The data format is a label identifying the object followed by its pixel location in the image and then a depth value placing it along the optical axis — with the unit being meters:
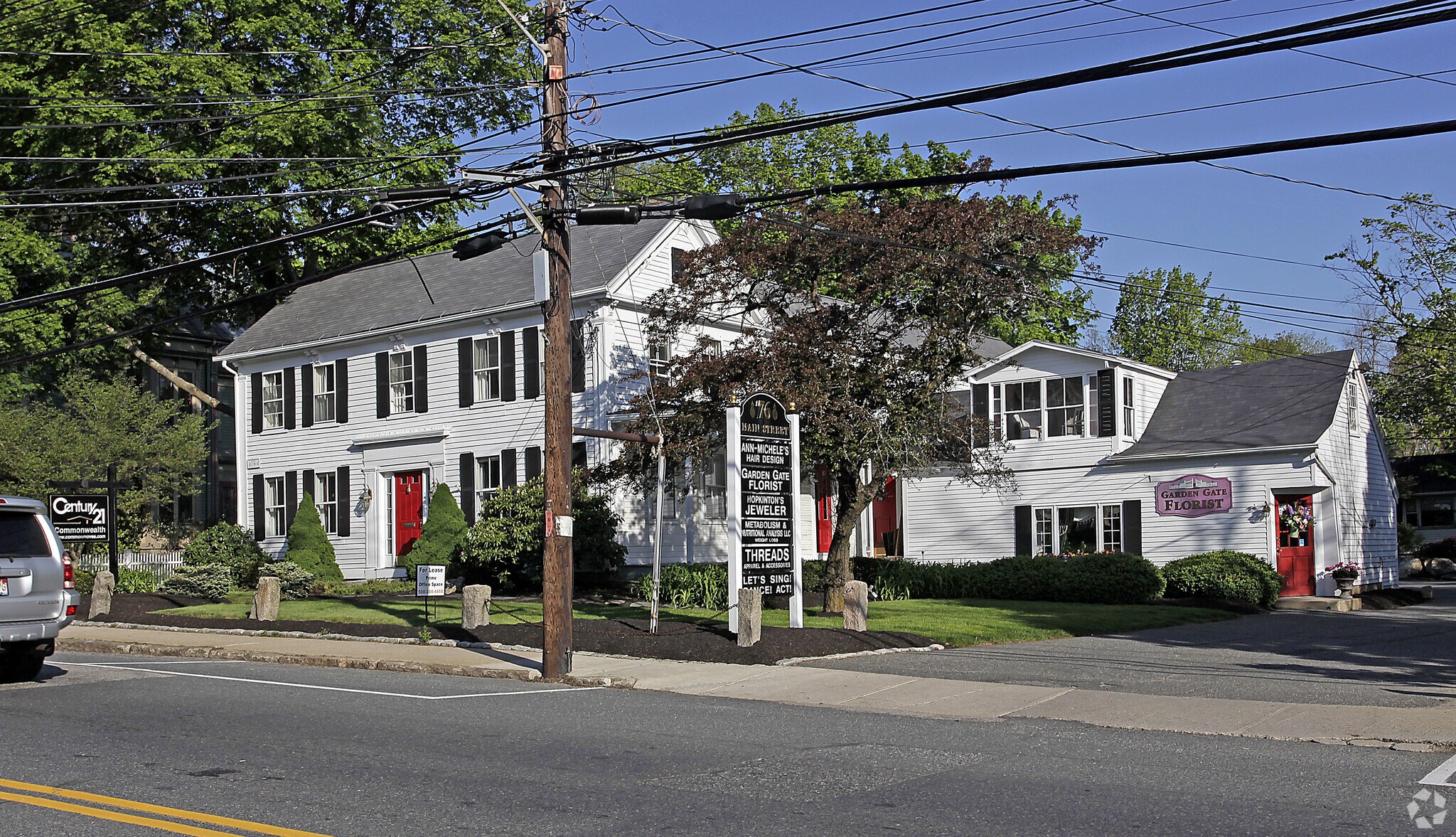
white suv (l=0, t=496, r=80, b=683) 13.67
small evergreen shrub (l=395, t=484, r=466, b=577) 29.73
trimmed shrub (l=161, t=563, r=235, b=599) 27.22
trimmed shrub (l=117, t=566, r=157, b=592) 29.19
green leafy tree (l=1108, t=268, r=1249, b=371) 59.34
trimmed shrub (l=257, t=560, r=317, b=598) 28.73
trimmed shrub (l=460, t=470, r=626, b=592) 27.02
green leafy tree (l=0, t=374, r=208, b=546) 30.58
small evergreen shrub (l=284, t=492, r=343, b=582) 32.25
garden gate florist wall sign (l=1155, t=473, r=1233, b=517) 28.80
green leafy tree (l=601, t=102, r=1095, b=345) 47.78
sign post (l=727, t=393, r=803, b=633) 18.09
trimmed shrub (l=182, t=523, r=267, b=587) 31.78
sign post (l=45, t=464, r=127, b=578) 26.50
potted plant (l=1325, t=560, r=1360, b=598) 27.31
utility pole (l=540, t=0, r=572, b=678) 15.53
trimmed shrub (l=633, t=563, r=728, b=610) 24.42
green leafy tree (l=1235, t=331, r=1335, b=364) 66.56
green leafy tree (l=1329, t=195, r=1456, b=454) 37.75
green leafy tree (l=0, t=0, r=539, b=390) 34.38
